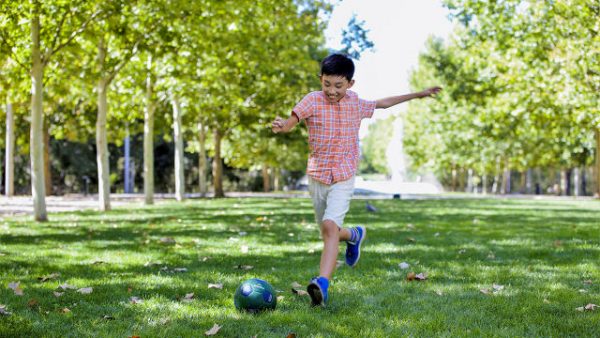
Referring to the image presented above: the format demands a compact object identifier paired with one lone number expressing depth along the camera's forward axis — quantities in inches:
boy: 213.9
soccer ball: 192.2
